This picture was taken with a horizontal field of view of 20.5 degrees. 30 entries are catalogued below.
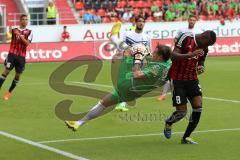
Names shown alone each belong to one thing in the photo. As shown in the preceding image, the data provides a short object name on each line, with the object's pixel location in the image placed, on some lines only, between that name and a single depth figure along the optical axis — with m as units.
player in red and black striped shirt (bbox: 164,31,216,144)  10.41
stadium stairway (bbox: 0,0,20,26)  40.44
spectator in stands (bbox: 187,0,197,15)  43.31
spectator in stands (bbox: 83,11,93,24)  39.69
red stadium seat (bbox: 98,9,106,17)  41.02
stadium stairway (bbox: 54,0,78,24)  41.53
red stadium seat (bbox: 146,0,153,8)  43.72
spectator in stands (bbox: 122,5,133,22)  40.66
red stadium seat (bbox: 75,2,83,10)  41.94
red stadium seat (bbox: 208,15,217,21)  43.44
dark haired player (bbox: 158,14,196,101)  16.92
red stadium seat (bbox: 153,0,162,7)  43.63
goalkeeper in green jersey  10.99
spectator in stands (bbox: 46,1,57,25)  39.25
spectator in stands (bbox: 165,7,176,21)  41.47
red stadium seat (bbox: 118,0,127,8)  42.25
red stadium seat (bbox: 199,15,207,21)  43.12
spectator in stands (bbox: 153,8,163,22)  41.48
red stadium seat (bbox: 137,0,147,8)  43.31
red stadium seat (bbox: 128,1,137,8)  42.89
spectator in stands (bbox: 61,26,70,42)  36.81
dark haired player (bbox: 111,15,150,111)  14.57
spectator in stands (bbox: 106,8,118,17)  40.84
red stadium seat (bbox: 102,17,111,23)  40.56
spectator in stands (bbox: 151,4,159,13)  42.16
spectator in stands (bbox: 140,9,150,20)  41.00
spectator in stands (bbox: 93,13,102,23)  39.83
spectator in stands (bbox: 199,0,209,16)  44.00
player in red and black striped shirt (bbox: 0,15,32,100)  17.49
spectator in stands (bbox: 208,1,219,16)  44.14
